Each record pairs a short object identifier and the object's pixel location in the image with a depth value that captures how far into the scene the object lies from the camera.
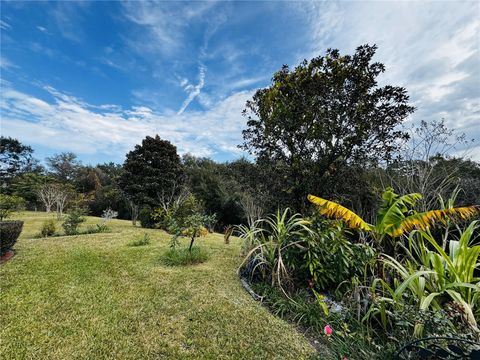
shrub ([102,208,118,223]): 11.41
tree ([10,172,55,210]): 20.70
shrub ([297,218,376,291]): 3.63
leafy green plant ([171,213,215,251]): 5.70
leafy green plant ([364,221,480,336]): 2.45
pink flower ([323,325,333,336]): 2.10
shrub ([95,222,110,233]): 9.89
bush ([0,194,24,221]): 8.44
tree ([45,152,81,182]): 31.13
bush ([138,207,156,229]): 13.12
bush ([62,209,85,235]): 9.17
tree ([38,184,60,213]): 17.70
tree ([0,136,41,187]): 23.86
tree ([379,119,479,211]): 5.73
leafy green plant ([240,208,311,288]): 3.90
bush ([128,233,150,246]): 7.21
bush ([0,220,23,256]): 5.06
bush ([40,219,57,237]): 9.09
